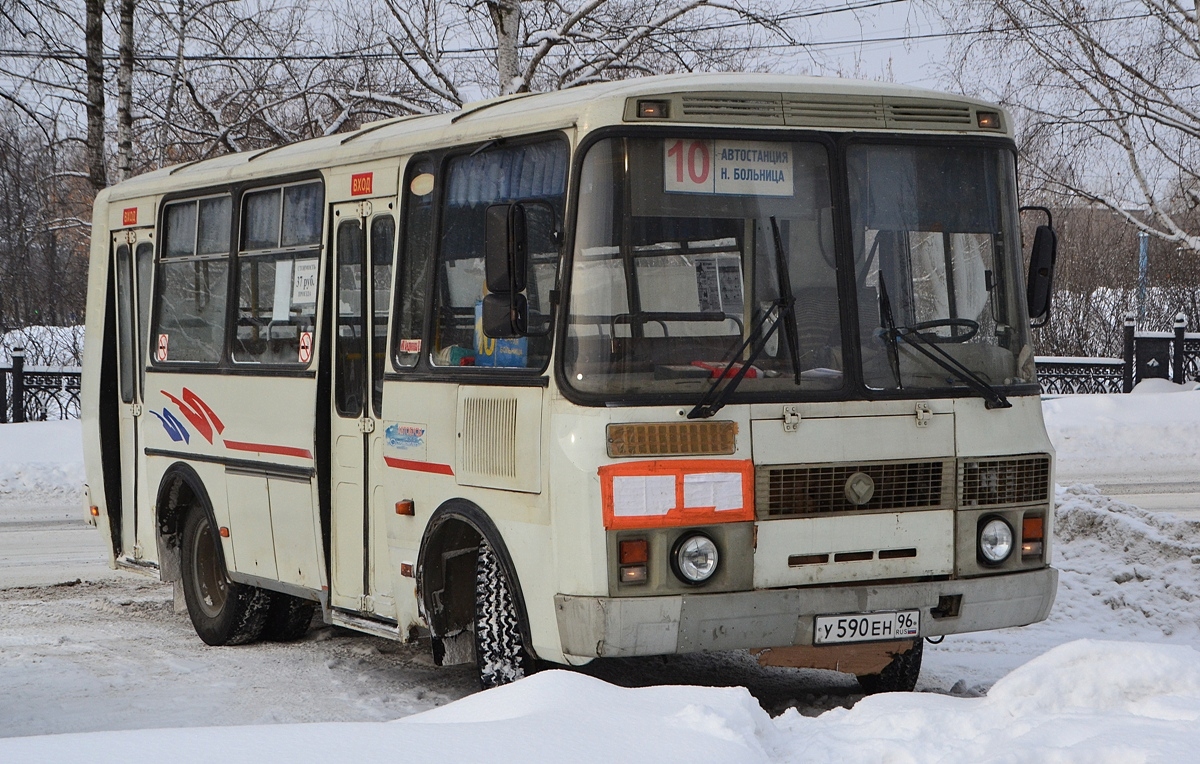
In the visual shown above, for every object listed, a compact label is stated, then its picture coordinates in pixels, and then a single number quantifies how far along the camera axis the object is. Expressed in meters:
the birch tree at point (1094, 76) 21.12
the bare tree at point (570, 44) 18.69
